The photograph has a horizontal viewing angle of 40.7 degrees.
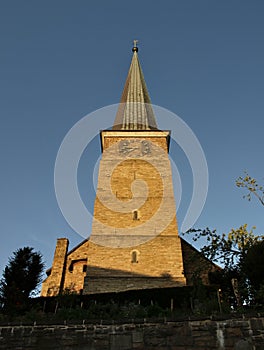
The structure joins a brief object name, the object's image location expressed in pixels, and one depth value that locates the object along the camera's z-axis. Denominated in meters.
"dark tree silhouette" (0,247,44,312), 12.00
